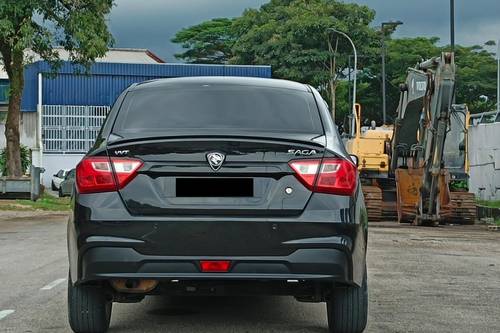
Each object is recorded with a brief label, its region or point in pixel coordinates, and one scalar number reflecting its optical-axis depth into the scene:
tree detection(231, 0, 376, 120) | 58.19
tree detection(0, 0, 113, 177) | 24.38
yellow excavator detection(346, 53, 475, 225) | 18.77
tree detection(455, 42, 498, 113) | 56.38
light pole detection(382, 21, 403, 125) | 45.64
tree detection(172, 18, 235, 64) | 71.31
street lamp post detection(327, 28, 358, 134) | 53.84
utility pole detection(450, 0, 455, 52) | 31.73
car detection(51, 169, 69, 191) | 43.41
